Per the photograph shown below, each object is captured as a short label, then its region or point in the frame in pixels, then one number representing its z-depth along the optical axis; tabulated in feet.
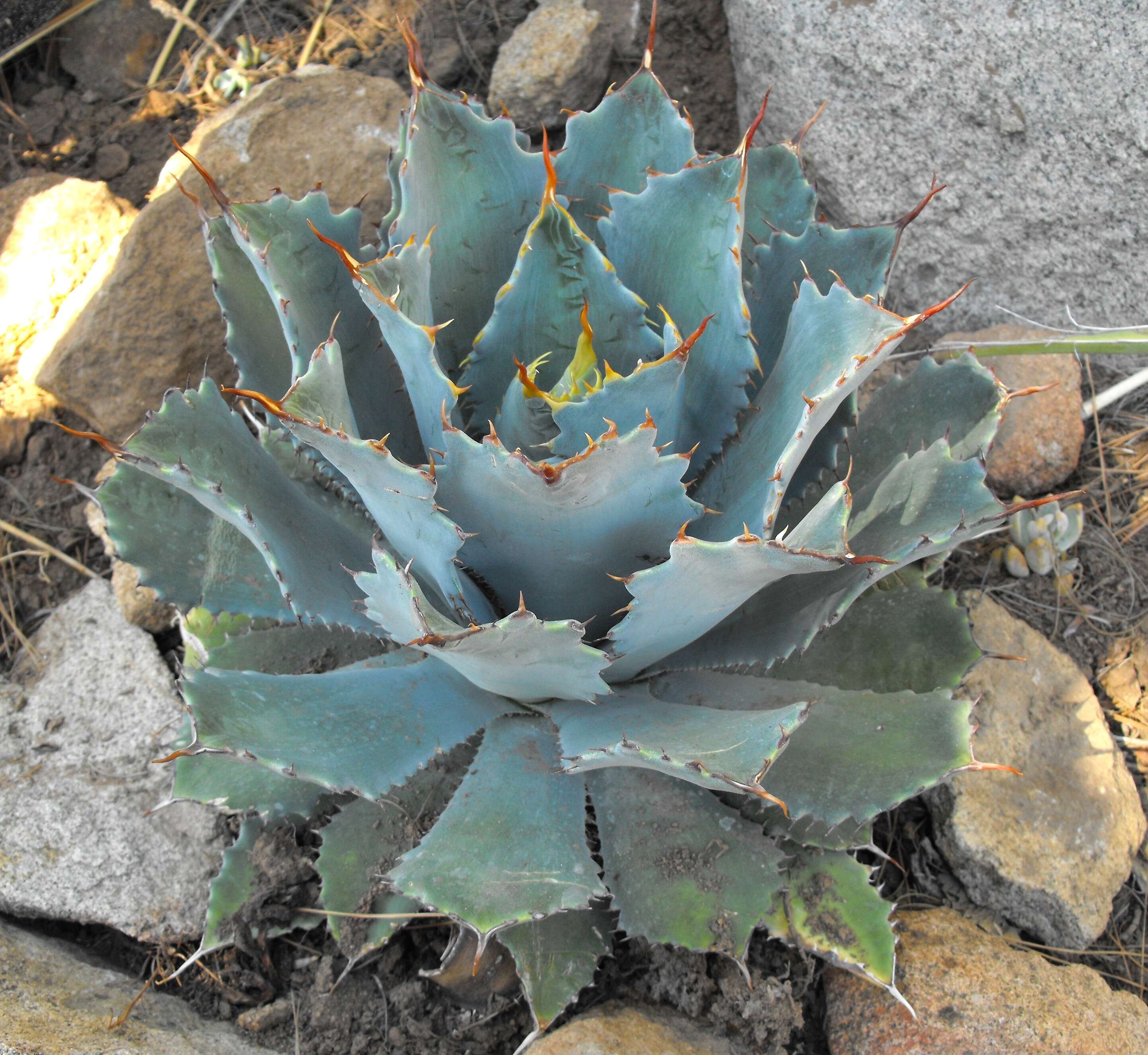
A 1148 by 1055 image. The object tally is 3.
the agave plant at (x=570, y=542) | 3.98
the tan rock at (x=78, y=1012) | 4.42
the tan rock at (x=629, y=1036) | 4.64
